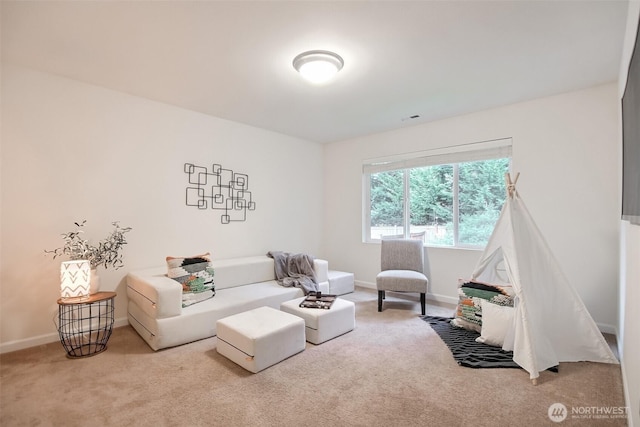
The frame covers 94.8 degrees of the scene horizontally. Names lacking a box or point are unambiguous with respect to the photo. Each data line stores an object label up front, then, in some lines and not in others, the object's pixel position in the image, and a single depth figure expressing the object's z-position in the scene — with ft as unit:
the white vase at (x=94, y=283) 8.96
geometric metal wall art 12.75
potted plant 9.30
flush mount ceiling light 8.09
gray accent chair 12.16
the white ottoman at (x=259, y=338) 7.48
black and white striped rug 7.80
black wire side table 8.39
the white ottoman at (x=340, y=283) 14.38
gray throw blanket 12.78
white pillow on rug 8.59
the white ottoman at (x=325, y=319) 9.17
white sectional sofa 8.72
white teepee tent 7.69
